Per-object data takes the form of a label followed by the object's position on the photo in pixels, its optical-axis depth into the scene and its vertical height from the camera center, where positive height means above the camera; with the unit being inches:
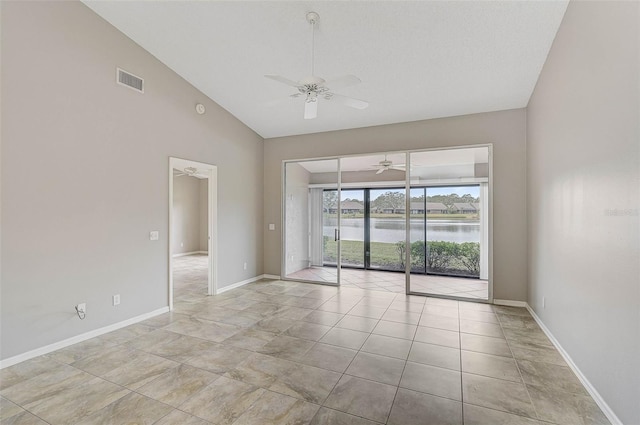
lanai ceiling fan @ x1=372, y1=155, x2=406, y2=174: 246.1 +40.3
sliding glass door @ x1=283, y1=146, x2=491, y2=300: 204.8 -7.7
